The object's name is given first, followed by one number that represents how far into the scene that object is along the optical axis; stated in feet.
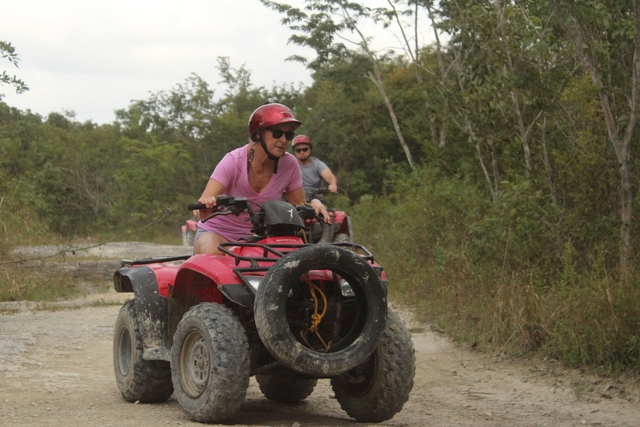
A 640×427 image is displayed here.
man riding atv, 36.76
